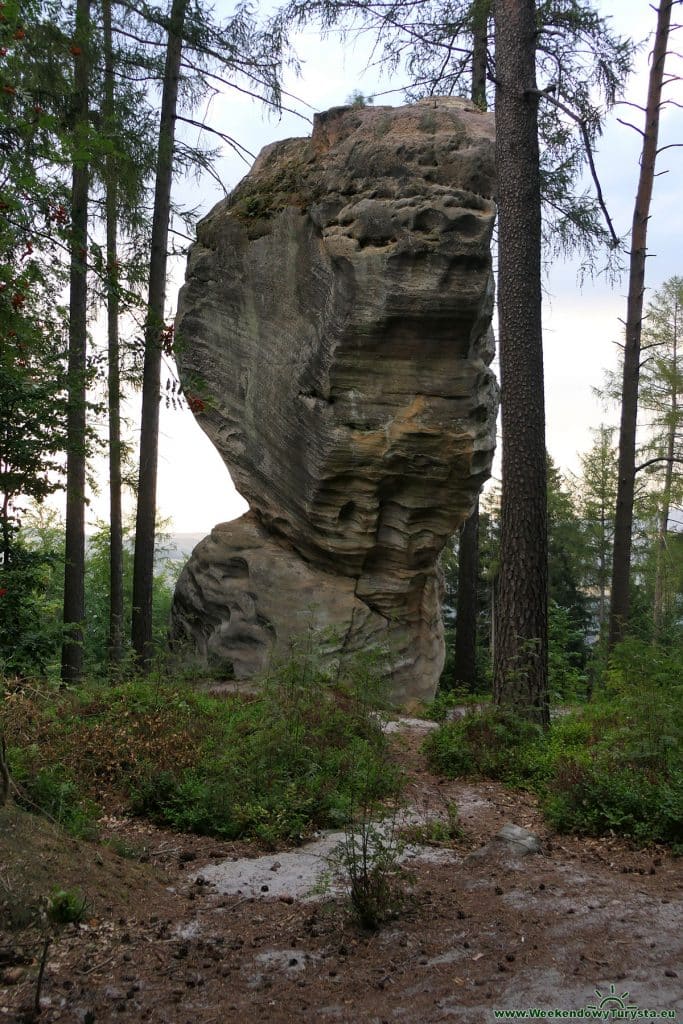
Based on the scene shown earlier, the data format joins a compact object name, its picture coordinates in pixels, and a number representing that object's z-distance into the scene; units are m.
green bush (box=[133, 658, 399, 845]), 6.01
